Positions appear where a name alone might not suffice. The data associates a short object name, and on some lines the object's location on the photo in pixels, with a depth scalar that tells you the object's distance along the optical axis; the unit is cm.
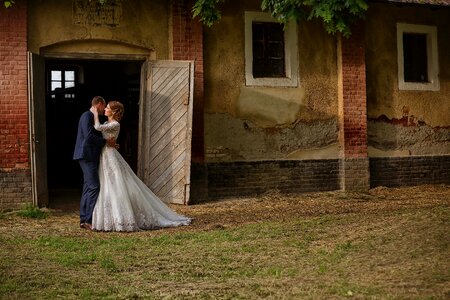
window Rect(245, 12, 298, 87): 1205
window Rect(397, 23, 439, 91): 1377
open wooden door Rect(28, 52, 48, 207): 1021
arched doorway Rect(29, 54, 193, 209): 1041
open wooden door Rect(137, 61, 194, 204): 1104
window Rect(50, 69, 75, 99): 1595
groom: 859
